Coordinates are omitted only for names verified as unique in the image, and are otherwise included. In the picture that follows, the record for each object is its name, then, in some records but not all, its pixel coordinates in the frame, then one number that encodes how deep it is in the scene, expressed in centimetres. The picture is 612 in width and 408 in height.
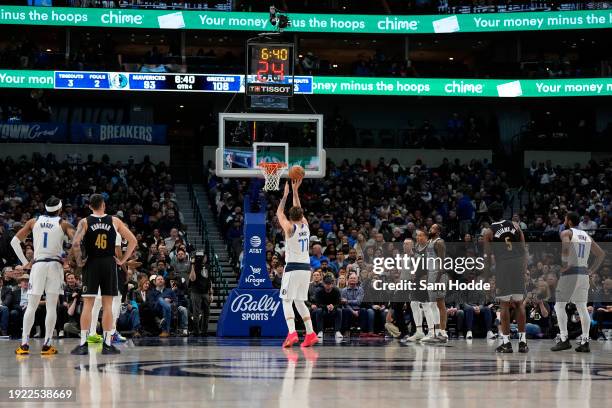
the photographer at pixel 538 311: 2108
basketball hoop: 2036
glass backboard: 2083
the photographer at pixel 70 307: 1961
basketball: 1537
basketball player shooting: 1548
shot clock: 2173
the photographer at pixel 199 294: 2116
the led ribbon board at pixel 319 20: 3709
